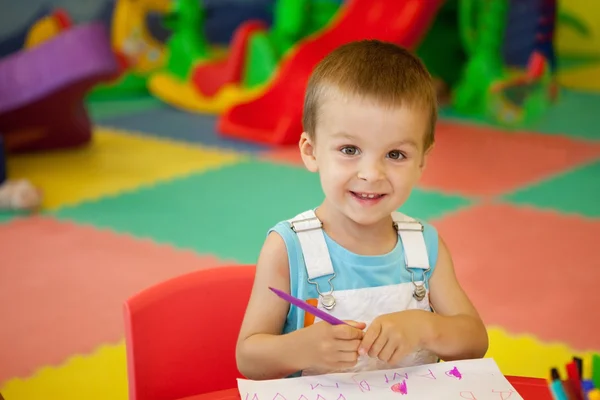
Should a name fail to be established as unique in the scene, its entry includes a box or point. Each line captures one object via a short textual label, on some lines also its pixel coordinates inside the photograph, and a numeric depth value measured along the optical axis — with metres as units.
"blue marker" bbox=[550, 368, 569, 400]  1.14
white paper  1.35
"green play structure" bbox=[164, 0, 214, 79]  5.82
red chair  1.53
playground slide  4.66
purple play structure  3.89
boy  1.44
